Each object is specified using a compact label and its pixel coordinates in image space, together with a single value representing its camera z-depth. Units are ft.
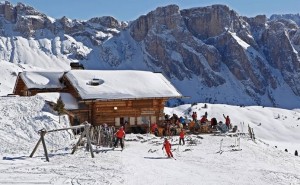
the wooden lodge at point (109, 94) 116.47
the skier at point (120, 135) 84.07
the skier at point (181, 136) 97.86
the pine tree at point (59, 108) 95.44
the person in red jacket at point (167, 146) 79.30
